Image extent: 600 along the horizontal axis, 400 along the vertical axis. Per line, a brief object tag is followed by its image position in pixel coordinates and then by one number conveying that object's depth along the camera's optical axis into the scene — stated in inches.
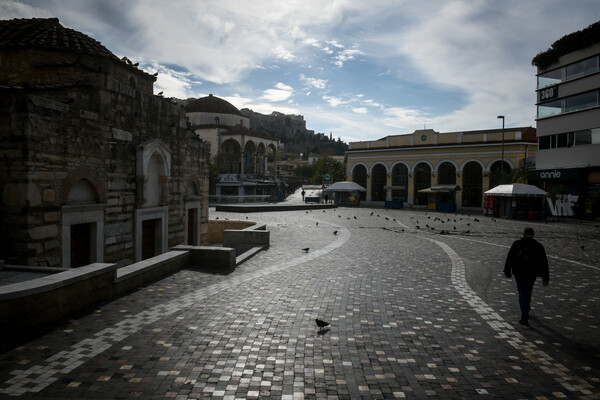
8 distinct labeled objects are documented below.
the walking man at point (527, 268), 247.3
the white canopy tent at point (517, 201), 1072.8
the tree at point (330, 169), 2790.4
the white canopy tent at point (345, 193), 1684.7
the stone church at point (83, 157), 319.3
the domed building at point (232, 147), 2209.6
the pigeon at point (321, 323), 222.3
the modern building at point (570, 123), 1096.8
